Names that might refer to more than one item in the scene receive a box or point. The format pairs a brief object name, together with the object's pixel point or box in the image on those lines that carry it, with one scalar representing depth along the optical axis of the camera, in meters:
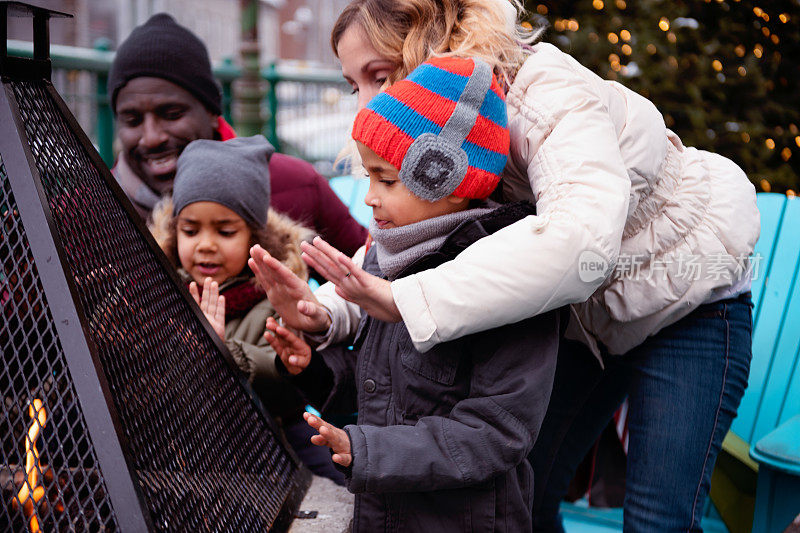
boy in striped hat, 1.39
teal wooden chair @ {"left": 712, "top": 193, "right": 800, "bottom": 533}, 2.73
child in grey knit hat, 2.33
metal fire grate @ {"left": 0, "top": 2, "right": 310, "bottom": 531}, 1.21
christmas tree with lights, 3.46
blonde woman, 1.37
